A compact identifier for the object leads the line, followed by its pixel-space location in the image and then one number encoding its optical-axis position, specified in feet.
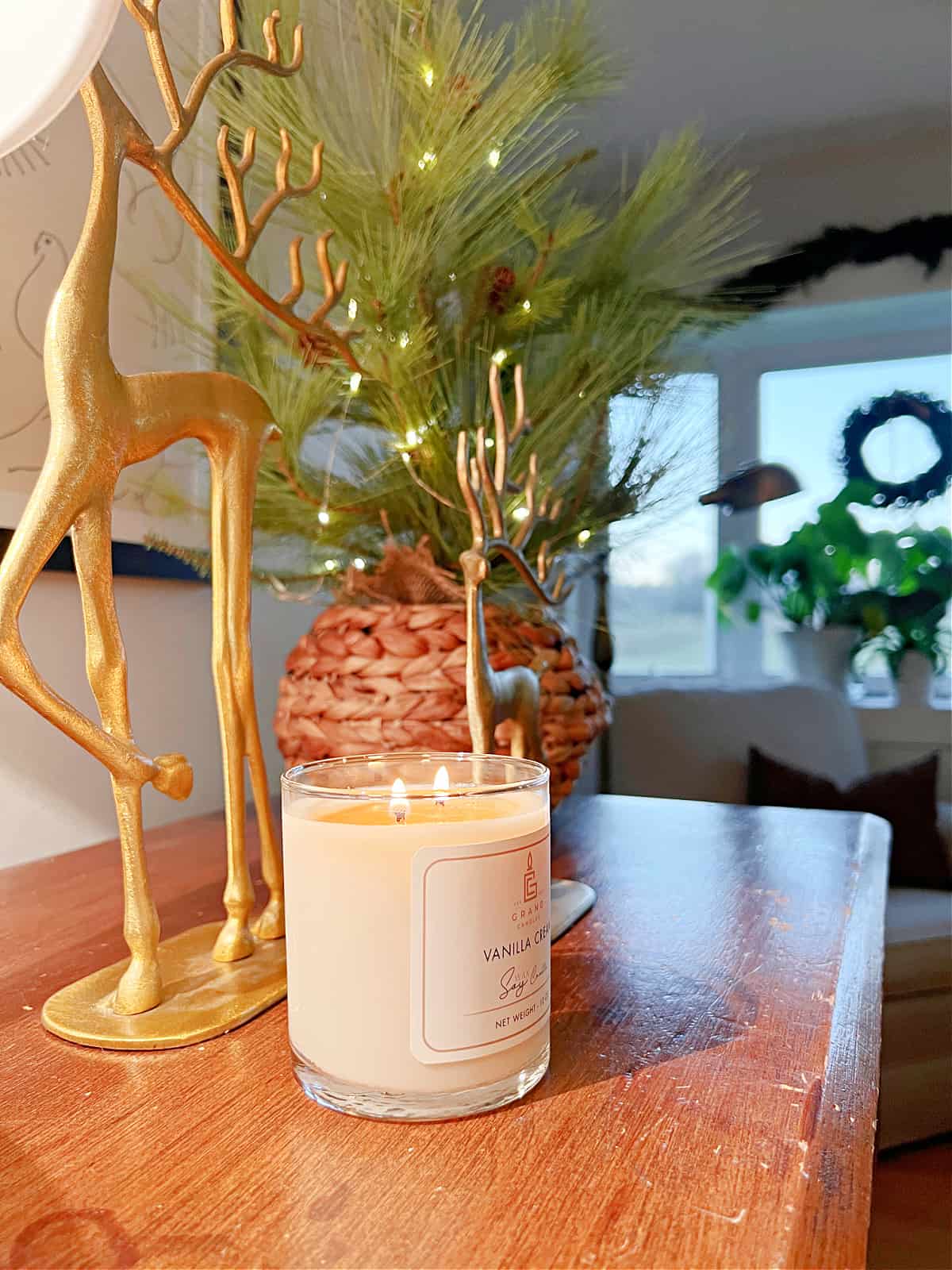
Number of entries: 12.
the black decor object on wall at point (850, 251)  4.65
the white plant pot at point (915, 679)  4.72
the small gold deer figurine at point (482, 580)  1.27
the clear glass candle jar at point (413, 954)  0.88
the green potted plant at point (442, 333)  1.68
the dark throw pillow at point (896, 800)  4.56
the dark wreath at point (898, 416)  4.68
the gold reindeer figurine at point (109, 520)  0.98
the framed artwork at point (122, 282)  1.96
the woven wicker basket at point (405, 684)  1.73
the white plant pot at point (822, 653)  4.84
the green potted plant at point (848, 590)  4.71
